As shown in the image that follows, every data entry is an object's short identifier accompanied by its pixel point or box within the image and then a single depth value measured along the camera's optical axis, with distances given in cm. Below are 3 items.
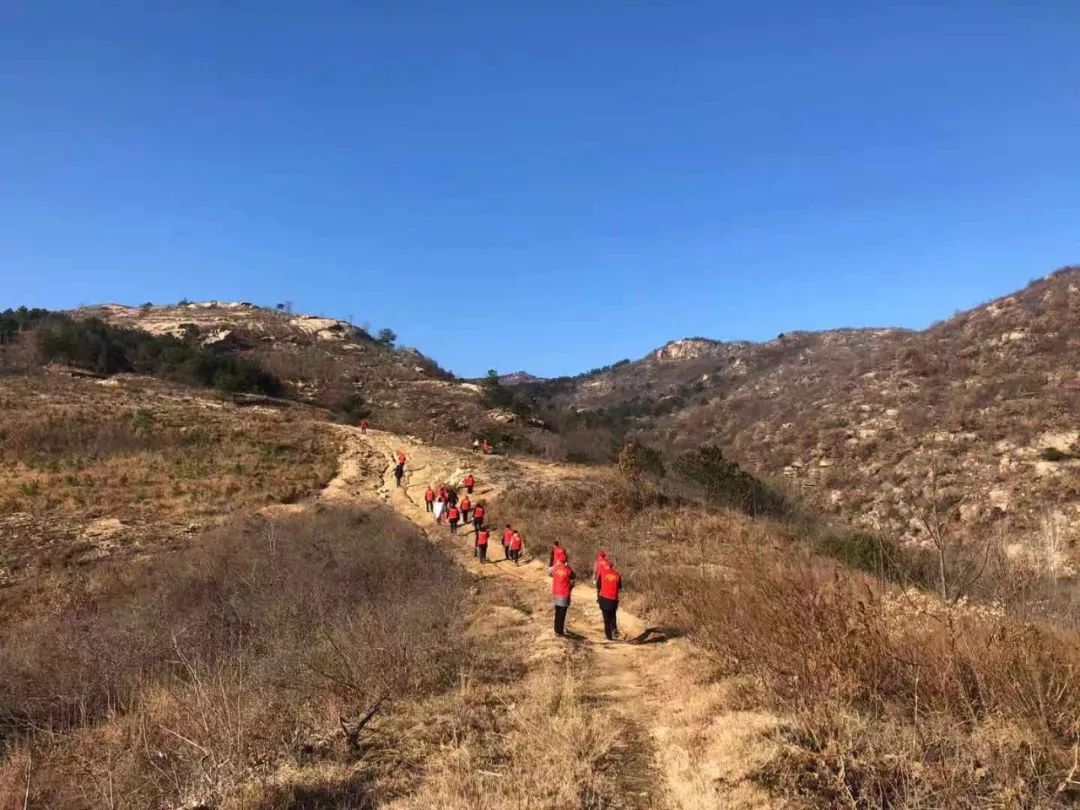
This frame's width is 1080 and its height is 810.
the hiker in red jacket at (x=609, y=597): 1194
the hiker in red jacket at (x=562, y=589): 1220
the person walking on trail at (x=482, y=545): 2047
